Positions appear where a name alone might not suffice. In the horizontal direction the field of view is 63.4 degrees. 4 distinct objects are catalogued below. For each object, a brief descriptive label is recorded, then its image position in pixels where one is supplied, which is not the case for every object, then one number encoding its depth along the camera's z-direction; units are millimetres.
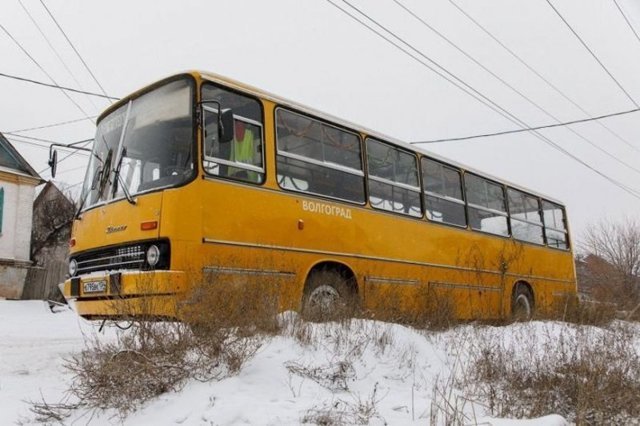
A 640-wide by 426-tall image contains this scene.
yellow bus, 4855
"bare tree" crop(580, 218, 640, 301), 25516
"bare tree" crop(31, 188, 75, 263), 25109
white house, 17688
